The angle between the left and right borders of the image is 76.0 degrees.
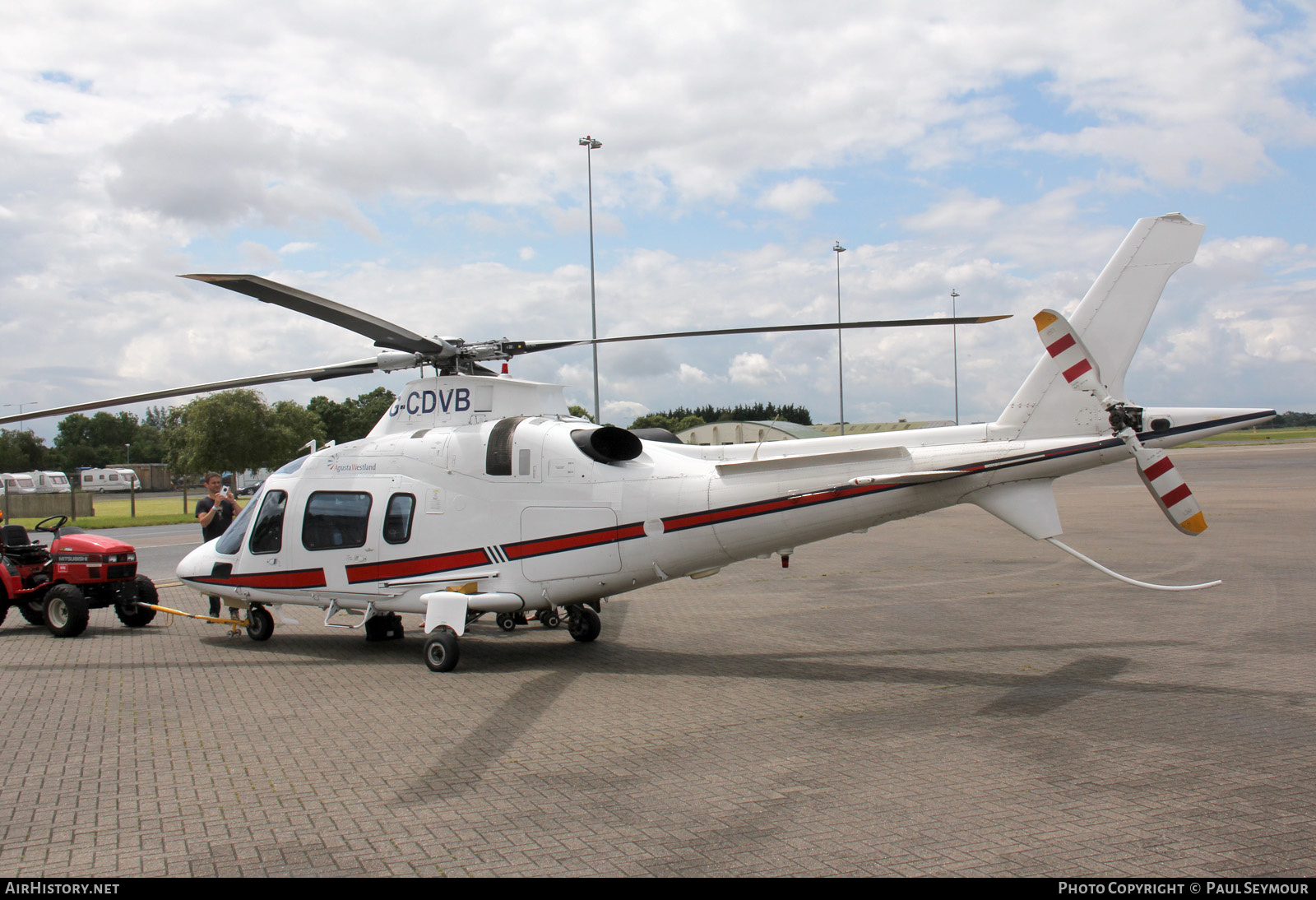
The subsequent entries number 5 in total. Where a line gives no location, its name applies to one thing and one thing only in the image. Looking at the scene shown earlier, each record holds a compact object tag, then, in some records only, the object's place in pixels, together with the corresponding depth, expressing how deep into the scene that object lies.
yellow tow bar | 10.82
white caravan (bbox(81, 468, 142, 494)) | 83.19
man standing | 12.49
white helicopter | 8.03
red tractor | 10.96
